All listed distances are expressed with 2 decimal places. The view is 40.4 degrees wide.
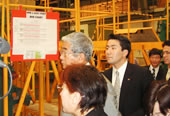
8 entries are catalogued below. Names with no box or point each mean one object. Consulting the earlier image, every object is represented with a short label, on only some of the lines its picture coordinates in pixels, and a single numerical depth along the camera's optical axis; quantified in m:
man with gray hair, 2.31
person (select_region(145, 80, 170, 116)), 1.28
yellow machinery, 2.68
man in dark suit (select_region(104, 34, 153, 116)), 2.67
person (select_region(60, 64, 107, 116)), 1.39
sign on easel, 2.52
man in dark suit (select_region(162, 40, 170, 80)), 3.67
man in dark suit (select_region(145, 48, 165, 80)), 4.42
